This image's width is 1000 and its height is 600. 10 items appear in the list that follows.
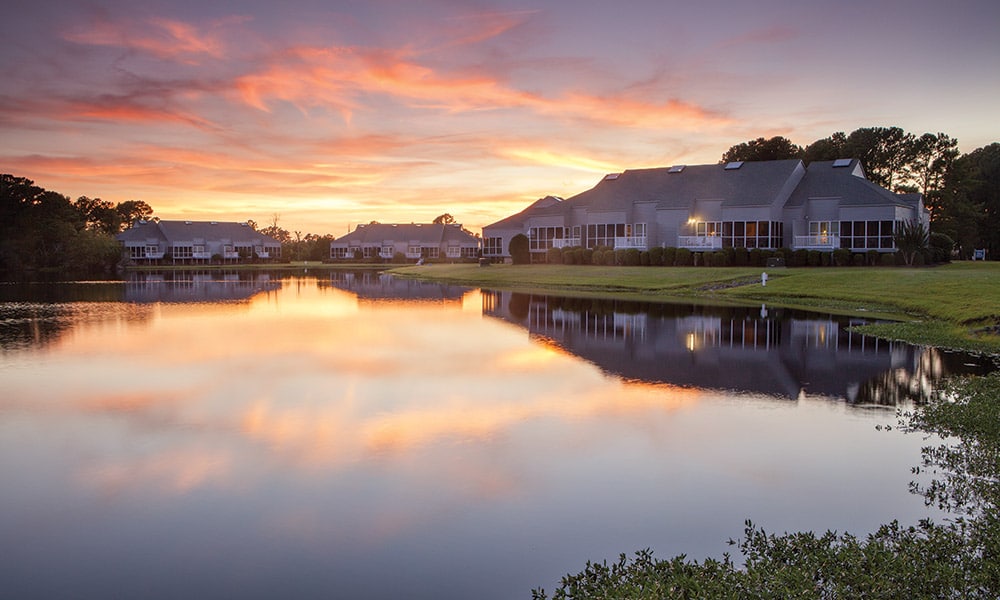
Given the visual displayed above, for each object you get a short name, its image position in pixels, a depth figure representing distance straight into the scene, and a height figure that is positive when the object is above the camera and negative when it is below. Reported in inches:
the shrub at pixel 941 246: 1895.9 +24.2
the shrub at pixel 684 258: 2119.8 +2.9
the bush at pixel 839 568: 241.1 -108.3
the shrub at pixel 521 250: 2711.6 +42.9
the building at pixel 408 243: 4603.8 +130.7
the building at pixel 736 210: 2004.2 +145.2
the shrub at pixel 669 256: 2148.1 +8.0
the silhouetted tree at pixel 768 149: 2723.9 +405.0
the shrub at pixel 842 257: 1881.2 -0.9
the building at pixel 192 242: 4389.8 +148.7
